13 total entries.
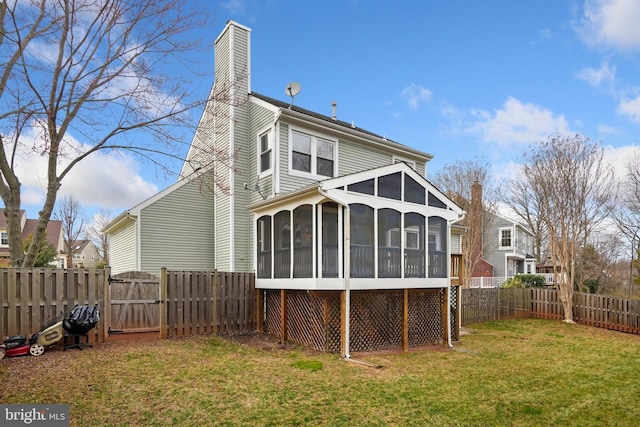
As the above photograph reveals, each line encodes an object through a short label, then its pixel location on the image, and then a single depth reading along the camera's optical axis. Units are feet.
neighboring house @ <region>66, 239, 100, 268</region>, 181.35
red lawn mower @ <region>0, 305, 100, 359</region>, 22.88
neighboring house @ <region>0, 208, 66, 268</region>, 122.83
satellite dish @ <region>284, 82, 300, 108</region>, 44.62
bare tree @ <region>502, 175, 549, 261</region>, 62.08
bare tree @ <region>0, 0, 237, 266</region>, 29.68
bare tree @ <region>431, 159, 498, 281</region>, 90.68
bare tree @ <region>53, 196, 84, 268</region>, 98.73
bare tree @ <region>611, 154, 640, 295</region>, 67.92
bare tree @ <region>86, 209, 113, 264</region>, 113.47
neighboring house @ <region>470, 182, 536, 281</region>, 107.96
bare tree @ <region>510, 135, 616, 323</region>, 53.26
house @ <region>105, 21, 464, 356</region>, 29.53
